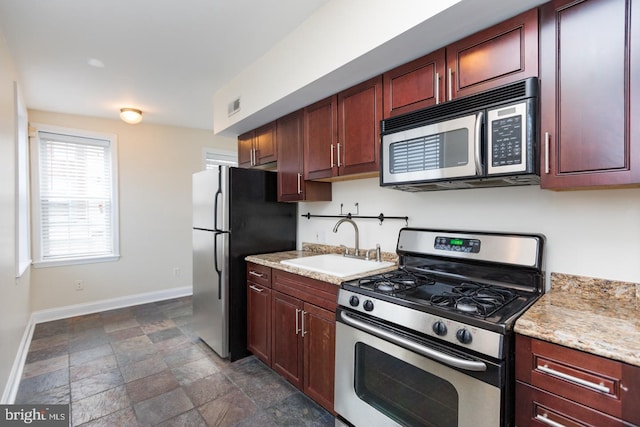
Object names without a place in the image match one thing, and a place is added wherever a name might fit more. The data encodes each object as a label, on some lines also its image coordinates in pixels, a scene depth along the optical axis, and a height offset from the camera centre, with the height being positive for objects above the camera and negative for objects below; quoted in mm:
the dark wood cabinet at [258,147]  2977 +641
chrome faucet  2504 -195
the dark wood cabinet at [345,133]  2020 +544
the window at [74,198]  3729 +164
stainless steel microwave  1337 +323
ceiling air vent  2936 +986
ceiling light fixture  3697 +1141
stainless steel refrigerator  2668 -268
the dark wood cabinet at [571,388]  948 -588
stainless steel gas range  1181 -531
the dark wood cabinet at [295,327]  1925 -829
